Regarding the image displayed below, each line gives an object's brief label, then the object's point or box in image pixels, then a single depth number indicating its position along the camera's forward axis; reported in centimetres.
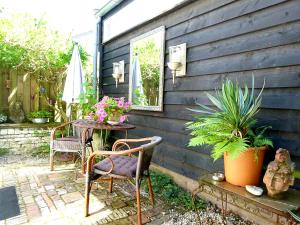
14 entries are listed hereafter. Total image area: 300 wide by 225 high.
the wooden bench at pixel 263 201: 145
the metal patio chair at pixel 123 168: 208
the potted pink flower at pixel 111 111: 319
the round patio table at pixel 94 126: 306
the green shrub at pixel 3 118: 491
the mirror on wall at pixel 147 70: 334
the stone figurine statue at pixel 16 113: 510
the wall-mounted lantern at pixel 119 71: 439
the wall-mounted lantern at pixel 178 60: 289
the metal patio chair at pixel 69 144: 348
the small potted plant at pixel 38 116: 517
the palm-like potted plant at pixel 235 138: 172
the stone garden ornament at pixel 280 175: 157
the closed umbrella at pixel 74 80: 421
